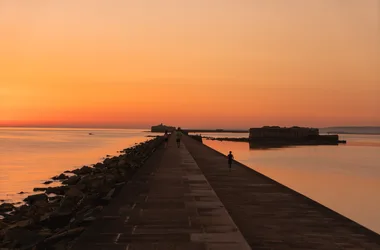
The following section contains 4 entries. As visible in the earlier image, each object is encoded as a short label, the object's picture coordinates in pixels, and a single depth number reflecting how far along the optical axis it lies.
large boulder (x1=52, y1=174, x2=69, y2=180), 25.08
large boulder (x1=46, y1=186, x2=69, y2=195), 18.19
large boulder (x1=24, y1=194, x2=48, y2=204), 16.12
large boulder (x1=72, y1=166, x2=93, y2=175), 26.14
